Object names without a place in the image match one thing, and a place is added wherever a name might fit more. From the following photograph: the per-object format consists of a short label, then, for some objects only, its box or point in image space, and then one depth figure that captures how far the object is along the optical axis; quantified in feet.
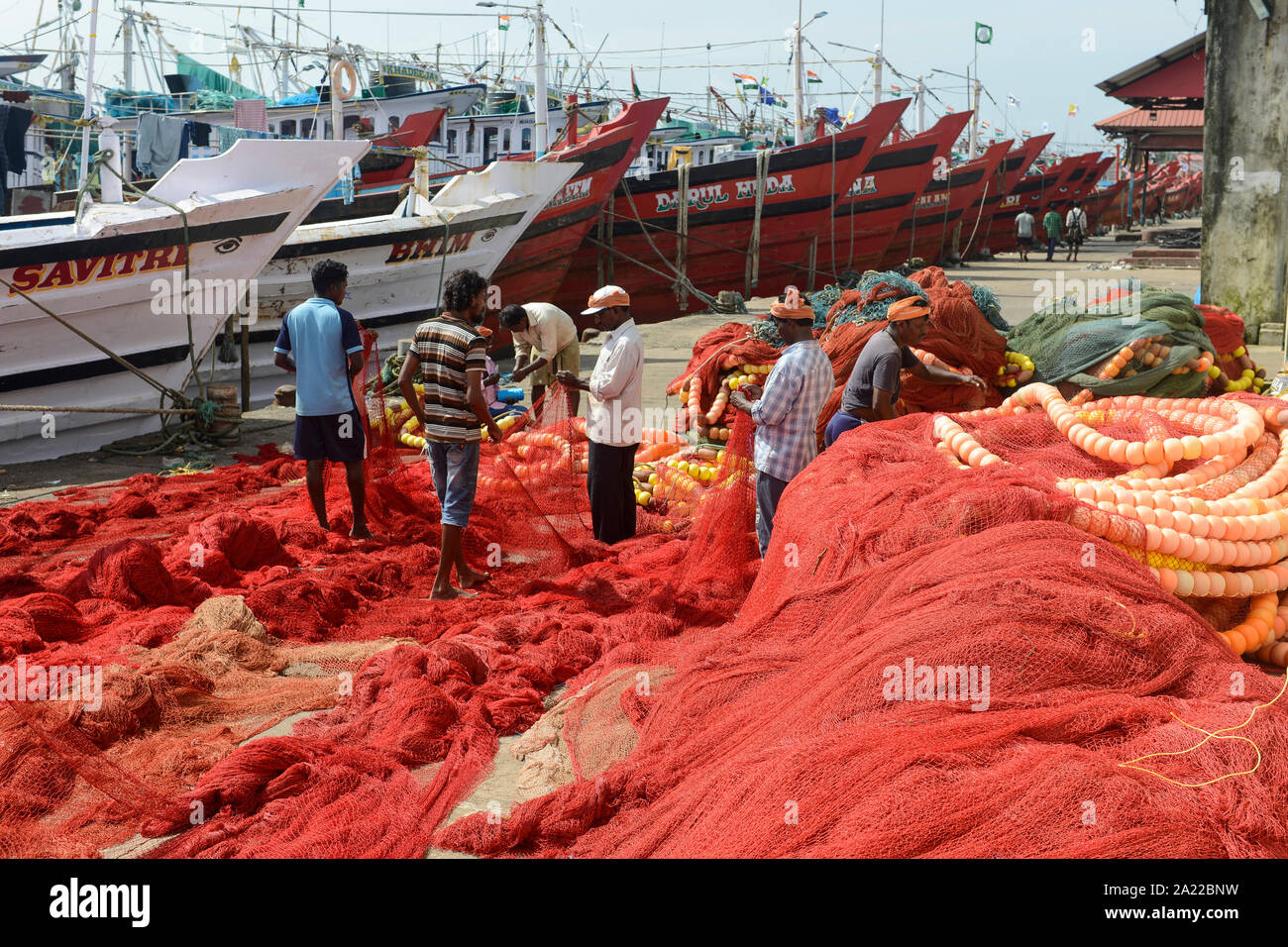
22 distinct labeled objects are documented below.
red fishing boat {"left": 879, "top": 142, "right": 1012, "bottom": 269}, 91.30
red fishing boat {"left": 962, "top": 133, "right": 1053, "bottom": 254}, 111.24
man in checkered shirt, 17.21
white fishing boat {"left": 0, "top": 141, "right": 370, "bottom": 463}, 29.43
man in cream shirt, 26.03
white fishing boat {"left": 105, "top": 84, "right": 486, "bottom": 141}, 82.64
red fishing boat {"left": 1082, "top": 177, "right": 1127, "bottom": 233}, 146.72
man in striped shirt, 18.57
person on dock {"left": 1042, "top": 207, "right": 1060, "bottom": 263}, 99.50
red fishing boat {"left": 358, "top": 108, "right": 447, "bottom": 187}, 74.13
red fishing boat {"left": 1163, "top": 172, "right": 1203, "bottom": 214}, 201.46
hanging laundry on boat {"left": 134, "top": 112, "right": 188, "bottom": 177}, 54.65
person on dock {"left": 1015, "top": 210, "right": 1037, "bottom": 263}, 102.94
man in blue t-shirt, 21.24
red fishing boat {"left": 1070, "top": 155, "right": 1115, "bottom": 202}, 143.74
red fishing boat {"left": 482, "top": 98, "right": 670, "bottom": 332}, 52.90
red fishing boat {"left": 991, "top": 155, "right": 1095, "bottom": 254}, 114.73
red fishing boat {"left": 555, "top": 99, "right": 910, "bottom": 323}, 65.67
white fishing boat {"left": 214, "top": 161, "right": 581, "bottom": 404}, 42.01
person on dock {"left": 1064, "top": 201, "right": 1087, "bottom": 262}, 100.16
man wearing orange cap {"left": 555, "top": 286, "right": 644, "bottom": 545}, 19.99
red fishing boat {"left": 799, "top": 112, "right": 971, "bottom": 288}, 75.72
